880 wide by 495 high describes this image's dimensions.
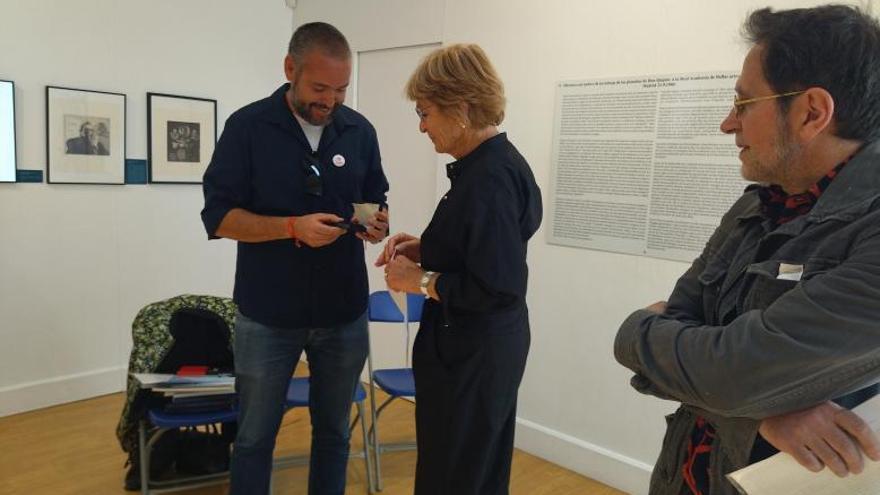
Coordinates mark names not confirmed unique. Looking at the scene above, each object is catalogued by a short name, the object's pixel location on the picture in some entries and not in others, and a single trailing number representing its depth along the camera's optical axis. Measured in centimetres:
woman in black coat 160
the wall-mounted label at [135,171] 400
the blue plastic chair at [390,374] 295
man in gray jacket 82
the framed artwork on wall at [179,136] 411
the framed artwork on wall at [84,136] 366
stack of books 256
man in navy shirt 200
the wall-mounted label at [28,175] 354
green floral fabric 267
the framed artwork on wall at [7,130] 343
